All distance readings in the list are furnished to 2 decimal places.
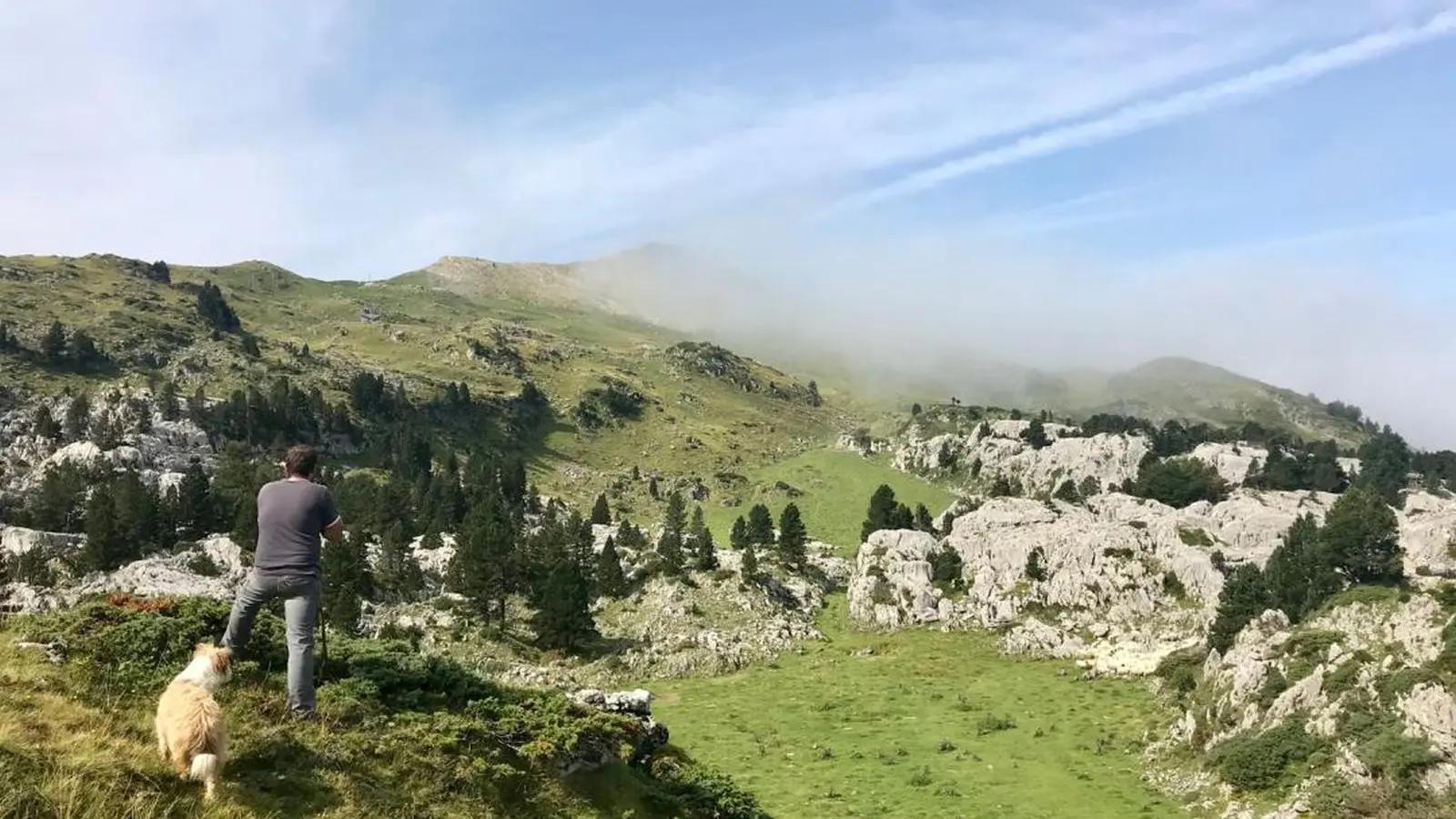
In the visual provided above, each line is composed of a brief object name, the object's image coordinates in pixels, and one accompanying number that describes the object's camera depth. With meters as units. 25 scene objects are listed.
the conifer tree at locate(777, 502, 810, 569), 88.50
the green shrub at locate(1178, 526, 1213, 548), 73.69
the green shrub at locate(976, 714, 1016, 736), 47.41
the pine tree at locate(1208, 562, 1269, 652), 54.03
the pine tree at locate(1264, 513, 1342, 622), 58.28
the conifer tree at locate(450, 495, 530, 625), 66.75
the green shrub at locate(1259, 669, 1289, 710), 38.59
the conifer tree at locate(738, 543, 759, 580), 78.38
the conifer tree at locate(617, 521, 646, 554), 90.69
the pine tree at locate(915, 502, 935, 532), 102.00
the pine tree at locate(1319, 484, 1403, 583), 65.31
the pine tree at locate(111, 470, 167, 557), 73.12
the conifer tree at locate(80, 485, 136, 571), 69.19
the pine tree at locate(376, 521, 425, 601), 73.00
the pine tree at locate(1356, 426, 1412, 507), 117.41
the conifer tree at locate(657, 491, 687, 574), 78.00
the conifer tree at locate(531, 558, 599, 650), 63.81
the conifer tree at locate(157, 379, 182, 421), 120.44
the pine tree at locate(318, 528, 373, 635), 59.47
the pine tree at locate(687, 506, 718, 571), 79.56
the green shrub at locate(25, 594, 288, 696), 12.80
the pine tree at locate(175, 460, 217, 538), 80.12
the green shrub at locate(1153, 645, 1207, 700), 50.00
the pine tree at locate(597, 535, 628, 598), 76.44
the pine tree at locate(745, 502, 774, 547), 98.50
